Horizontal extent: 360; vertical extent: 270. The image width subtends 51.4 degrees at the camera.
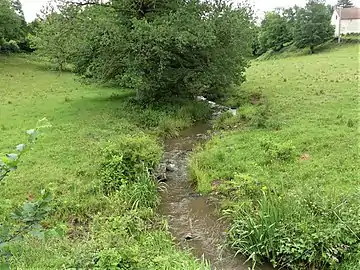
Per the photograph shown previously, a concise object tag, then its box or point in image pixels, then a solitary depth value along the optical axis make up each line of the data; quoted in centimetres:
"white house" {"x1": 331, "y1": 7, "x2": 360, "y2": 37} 5544
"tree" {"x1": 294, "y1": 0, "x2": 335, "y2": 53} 4712
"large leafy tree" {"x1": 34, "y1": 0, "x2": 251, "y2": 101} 1474
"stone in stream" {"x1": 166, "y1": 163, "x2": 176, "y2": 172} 1056
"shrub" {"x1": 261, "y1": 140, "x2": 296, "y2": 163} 988
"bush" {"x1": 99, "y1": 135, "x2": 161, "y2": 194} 895
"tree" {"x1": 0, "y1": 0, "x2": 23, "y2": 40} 3638
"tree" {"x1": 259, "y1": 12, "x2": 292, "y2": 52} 5647
